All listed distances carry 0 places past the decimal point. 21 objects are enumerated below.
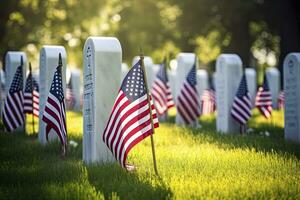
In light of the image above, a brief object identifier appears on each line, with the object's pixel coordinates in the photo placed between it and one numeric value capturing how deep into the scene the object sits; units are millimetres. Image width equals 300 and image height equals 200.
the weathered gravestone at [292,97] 12852
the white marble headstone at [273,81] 25359
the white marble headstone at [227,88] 15188
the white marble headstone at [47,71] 13031
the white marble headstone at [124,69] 20275
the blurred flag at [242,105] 14804
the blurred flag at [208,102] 22188
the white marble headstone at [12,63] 16281
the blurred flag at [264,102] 16719
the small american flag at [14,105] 14500
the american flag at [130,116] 8375
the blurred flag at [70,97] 24934
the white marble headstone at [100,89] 9664
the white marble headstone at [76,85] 26062
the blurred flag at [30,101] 14672
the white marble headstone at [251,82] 23297
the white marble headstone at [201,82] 20575
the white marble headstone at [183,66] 17453
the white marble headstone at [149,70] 18922
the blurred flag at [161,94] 18000
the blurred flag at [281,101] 24859
